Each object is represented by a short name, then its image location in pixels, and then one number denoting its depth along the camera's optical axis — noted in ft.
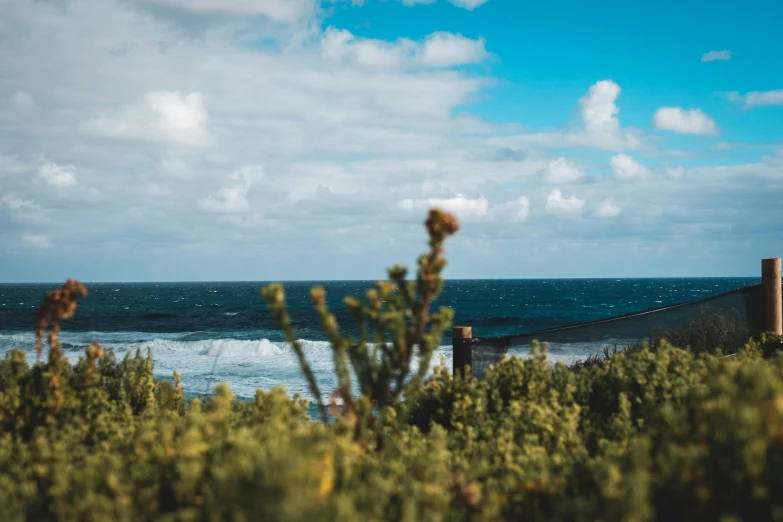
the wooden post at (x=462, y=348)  22.95
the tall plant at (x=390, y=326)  12.95
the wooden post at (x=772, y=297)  24.54
